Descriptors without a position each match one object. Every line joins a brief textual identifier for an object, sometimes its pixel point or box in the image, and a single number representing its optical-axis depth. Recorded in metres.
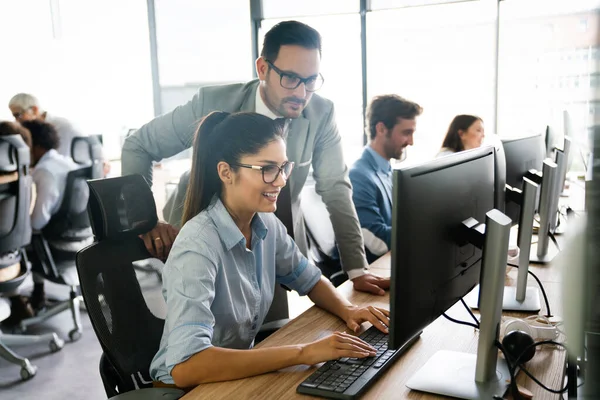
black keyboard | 1.09
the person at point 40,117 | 4.11
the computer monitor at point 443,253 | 0.96
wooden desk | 1.10
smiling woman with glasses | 1.17
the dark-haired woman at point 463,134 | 3.37
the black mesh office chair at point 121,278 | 1.35
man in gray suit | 1.83
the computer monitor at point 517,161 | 1.87
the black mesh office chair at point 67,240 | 3.42
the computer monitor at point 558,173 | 1.84
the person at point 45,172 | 3.41
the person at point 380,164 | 2.53
